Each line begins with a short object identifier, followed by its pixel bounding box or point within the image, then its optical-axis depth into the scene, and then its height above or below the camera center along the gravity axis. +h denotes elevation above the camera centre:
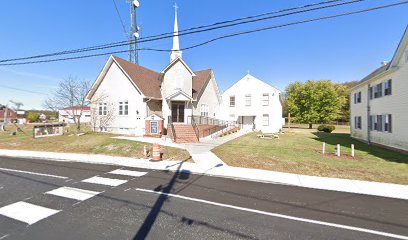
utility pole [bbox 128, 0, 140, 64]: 30.21 +16.00
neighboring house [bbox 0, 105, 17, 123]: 67.24 +1.88
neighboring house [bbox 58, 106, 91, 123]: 60.41 +0.97
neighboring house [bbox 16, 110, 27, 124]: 62.71 -0.21
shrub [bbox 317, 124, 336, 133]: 36.91 -1.67
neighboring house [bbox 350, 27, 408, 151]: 14.14 +1.22
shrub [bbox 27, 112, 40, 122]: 64.19 +1.07
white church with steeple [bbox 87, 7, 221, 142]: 21.12 +2.40
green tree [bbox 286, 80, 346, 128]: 45.34 +4.01
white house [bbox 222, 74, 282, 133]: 30.95 +2.26
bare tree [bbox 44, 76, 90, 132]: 23.88 +2.67
